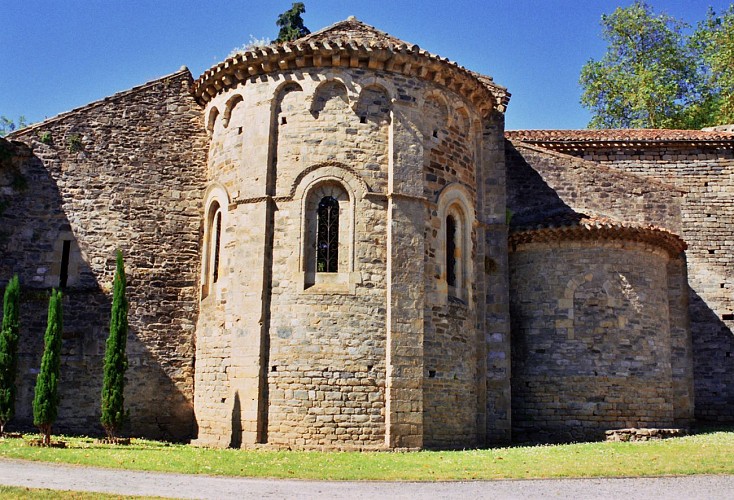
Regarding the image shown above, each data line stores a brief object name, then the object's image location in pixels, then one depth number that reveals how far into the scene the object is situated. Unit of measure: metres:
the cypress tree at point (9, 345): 14.77
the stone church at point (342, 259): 15.25
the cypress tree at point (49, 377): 14.18
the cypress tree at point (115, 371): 15.00
